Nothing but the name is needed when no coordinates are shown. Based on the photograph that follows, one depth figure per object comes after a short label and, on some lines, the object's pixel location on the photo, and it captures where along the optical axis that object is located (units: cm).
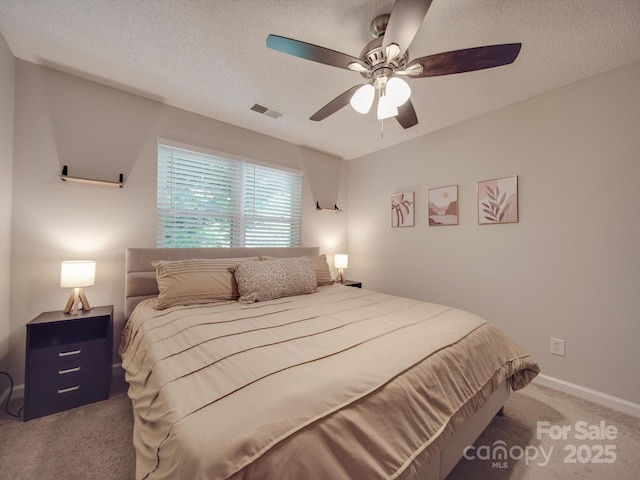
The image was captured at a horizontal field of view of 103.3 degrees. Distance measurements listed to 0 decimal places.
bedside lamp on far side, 371
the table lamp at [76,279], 192
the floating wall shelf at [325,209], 384
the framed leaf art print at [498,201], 244
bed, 69
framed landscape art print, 288
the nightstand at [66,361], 171
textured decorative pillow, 218
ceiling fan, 126
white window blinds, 264
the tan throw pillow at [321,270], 294
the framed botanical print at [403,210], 330
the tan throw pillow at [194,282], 199
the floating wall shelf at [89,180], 208
